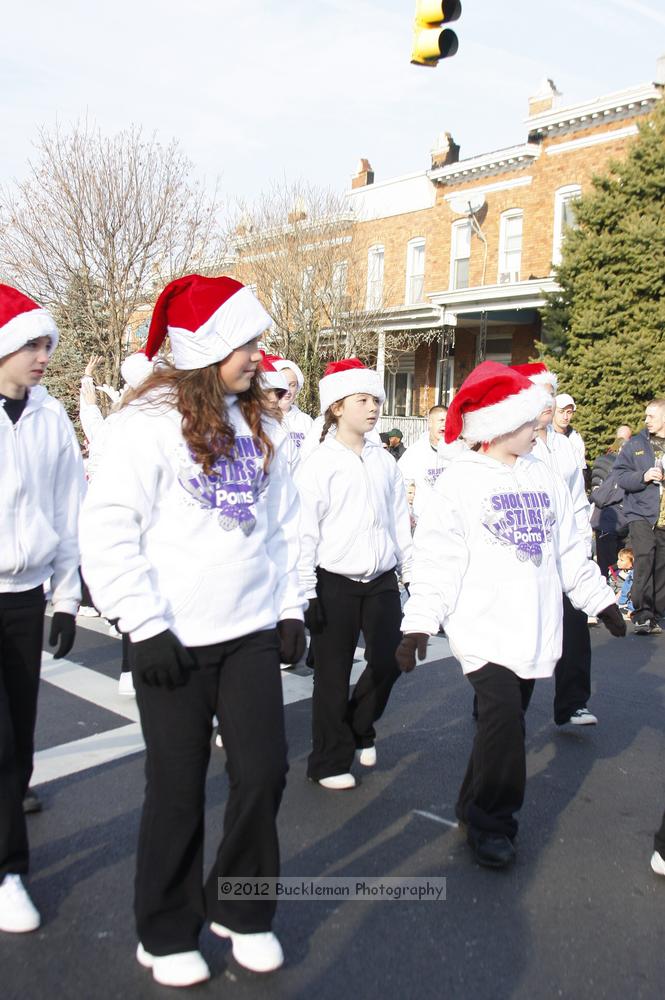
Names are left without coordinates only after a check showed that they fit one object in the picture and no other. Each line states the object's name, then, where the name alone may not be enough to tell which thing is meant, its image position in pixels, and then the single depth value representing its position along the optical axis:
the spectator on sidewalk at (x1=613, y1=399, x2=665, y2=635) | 8.76
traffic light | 8.32
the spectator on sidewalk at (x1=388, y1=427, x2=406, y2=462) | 20.17
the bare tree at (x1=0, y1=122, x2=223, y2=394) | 20.34
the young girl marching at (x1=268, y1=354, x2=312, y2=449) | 7.19
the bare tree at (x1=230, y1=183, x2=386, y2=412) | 25.03
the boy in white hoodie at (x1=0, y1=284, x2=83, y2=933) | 3.28
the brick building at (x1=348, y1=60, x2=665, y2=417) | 22.59
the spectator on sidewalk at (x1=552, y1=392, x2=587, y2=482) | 6.79
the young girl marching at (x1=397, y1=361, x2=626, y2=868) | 3.77
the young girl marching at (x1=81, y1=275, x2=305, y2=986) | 2.79
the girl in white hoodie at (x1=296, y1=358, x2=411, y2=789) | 4.66
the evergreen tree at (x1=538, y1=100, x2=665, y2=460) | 18.62
